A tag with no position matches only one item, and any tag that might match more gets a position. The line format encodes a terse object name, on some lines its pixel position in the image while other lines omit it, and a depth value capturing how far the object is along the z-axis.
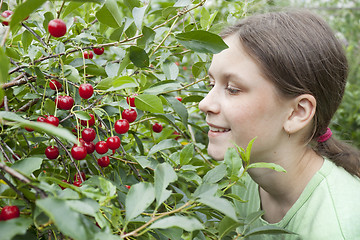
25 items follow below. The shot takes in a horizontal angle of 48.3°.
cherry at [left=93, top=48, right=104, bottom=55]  1.26
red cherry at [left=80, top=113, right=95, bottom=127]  1.01
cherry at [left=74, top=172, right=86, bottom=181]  0.99
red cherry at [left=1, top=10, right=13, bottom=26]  0.91
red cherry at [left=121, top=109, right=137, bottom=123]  1.01
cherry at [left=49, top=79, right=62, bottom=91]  0.99
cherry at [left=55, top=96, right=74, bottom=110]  0.93
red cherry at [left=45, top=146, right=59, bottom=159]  0.95
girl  1.20
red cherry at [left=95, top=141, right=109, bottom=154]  0.93
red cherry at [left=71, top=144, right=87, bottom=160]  0.86
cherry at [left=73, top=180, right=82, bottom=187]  0.93
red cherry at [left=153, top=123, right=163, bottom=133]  1.39
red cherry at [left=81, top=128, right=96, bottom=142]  0.93
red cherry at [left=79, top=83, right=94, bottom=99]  0.93
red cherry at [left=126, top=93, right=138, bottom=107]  1.01
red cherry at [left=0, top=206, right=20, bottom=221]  0.60
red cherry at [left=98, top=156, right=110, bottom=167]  1.01
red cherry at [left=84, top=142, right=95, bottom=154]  0.95
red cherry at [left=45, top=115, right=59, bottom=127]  0.88
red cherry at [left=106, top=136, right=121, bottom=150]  0.93
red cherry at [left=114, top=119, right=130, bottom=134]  0.97
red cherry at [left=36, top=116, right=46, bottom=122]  0.92
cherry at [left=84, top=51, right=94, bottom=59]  1.28
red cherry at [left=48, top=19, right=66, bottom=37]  0.85
